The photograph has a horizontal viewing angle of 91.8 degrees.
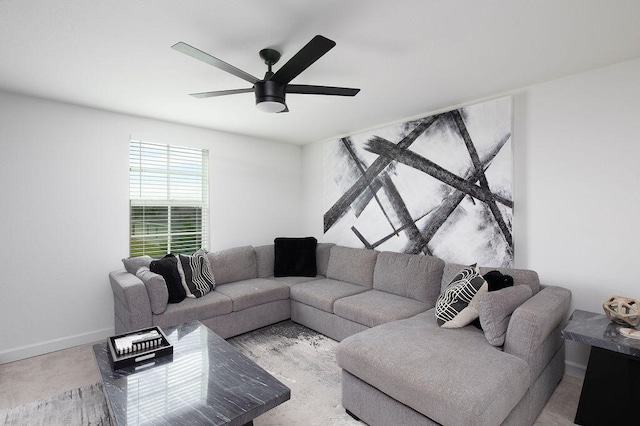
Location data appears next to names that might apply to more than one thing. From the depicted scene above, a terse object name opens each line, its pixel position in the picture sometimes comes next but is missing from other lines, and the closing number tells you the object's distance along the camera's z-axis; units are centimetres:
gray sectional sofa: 162
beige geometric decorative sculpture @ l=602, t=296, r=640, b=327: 192
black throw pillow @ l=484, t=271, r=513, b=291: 237
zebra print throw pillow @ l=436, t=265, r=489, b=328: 224
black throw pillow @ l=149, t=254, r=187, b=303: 304
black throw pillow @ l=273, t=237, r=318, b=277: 417
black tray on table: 188
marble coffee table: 142
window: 360
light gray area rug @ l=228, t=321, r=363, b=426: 205
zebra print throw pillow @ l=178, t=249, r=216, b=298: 323
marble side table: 177
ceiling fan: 172
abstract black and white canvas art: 293
